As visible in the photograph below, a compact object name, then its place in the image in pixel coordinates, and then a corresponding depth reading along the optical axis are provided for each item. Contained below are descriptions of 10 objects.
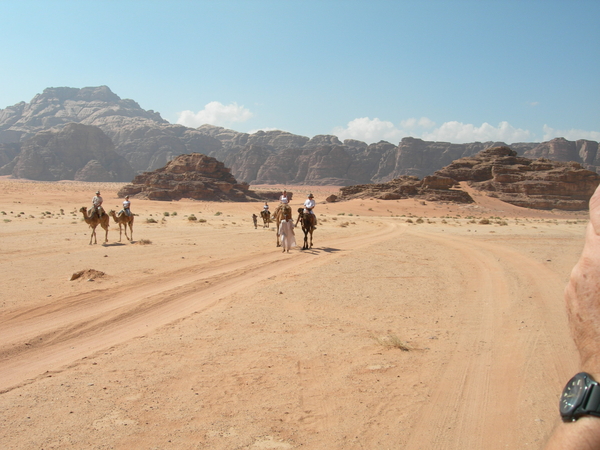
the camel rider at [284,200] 18.32
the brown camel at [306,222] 18.86
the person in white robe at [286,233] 18.14
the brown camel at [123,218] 21.97
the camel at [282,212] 18.22
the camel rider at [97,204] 20.29
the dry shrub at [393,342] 6.89
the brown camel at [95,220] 20.22
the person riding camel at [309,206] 18.94
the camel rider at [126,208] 22.06
